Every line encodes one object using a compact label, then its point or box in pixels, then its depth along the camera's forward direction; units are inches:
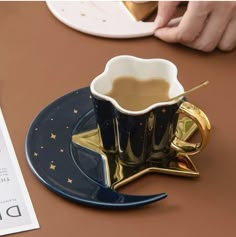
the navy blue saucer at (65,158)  34.7
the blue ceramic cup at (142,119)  34.6
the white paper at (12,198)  34.1
